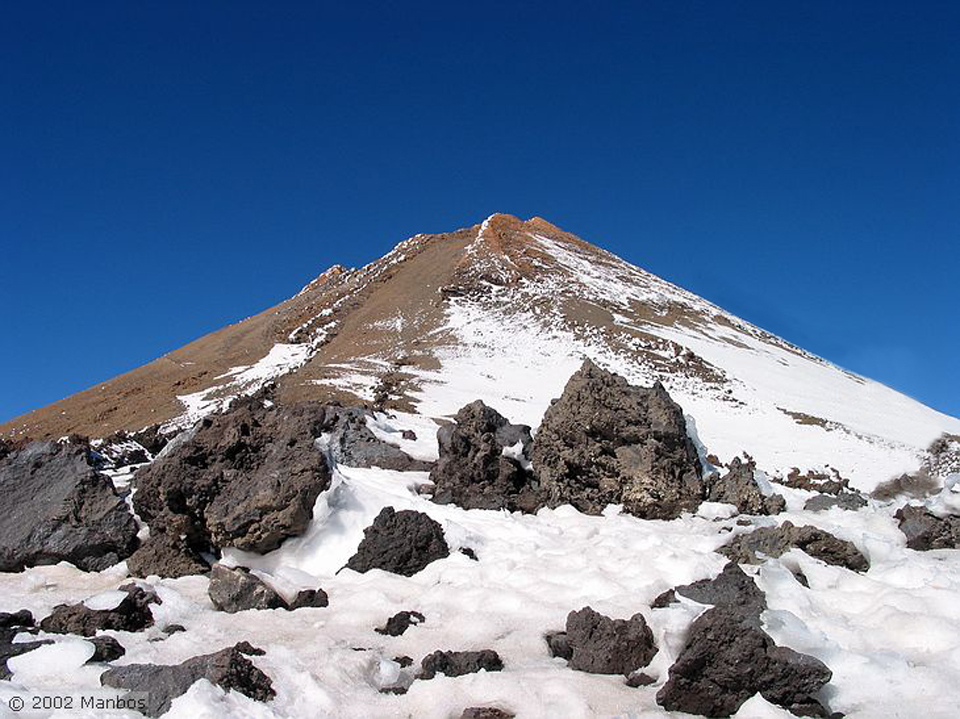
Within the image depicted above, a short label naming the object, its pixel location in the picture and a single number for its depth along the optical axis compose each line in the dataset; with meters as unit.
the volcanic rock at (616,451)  10.05
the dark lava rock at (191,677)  4.81
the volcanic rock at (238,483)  8.30
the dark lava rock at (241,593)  6.91
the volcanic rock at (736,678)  4.82
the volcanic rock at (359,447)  11.93
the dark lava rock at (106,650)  5.52
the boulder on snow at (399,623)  6.30
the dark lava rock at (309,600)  6.94
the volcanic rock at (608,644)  5.54
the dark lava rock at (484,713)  4.73
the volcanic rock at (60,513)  8.22
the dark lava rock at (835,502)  9.84
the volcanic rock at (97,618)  6.16
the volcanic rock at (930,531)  8.12
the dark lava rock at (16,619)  6.27
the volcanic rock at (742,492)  9.66
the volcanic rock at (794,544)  7.64
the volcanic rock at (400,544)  8.01
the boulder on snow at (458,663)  5.39
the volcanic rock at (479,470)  10.23
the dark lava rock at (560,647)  5.84
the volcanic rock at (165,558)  8.09
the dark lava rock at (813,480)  11.86
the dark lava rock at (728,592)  6.34
